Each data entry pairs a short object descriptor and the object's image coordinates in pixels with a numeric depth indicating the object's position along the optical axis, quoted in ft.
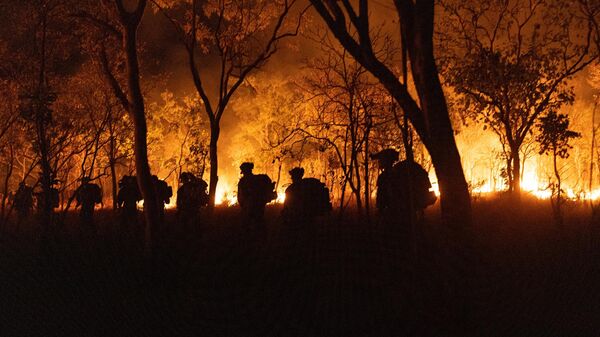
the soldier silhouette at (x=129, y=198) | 43.07
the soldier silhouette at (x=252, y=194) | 35.09
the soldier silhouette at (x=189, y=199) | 39.63
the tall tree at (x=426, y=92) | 27.55
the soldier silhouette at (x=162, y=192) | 42.74
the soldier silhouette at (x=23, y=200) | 51.51
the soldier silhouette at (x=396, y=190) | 28.60
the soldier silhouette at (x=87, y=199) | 47.44
